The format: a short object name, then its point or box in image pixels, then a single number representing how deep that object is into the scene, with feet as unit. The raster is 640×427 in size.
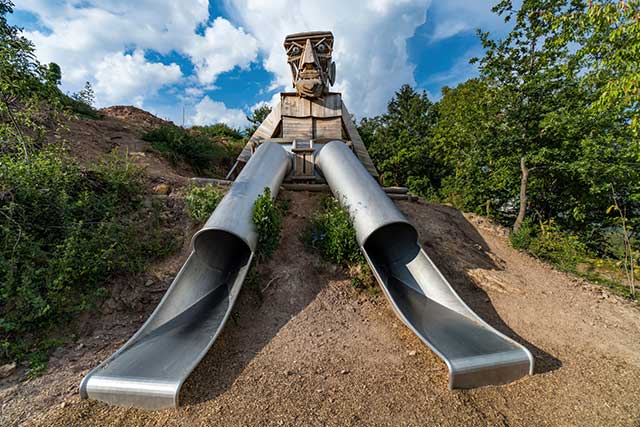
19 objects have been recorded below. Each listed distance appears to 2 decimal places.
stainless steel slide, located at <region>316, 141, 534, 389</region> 9.00
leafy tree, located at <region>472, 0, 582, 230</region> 21.49
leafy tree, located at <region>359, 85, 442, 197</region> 52.49
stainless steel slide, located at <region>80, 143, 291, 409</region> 7.70
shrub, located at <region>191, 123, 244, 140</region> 56.13
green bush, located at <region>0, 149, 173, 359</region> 10.05
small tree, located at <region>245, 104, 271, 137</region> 61.73
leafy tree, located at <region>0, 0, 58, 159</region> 12.09
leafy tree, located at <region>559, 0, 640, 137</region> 11.66
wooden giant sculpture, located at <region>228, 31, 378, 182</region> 24.68
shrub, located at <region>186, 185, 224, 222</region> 16.44
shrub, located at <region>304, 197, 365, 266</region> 14.82
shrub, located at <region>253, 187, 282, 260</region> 13.78
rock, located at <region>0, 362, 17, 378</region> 8.49
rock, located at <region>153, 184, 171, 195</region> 19.17
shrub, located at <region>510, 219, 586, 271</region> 21.49
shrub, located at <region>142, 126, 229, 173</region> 33.30
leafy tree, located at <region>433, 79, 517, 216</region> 23.67
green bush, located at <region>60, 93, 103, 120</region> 34.60
